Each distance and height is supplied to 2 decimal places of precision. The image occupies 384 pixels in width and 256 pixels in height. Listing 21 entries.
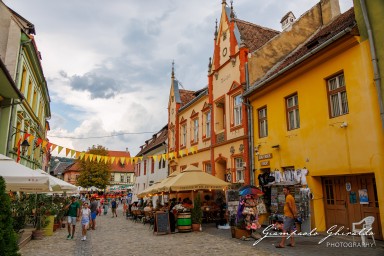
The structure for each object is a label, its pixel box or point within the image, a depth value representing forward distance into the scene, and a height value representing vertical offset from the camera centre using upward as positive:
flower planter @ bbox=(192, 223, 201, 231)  14.35 -1.61
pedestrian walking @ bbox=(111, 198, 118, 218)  27.01 -1.21
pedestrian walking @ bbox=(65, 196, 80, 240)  13.43 -0.99
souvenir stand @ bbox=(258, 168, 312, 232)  11.66 -0.12
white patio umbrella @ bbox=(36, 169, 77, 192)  13.50 +0.28
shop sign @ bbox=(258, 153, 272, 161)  14.51 +1.59
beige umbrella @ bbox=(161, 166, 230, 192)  14.37 +0.41
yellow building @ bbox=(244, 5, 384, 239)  9.91 +2.27
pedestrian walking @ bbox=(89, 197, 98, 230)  16.77 -0.99
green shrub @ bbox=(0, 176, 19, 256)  5.44 -0.64
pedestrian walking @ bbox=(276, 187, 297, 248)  9.45 -0.74
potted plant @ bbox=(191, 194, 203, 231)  14.40 -1.11
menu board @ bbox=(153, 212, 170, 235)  13.70 -1.41
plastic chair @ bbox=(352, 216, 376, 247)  8.59 -1.06
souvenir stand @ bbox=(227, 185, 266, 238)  11.20 -0.94
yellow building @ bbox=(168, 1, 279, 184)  17.20 +5.18
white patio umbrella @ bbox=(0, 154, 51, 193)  8.29 +0.44
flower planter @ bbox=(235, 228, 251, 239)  11.27 -1.52
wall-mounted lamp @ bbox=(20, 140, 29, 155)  15.53 +2.43
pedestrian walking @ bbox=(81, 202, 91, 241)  12.71 -1.10
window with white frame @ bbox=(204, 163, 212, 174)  21.21 +1.59
